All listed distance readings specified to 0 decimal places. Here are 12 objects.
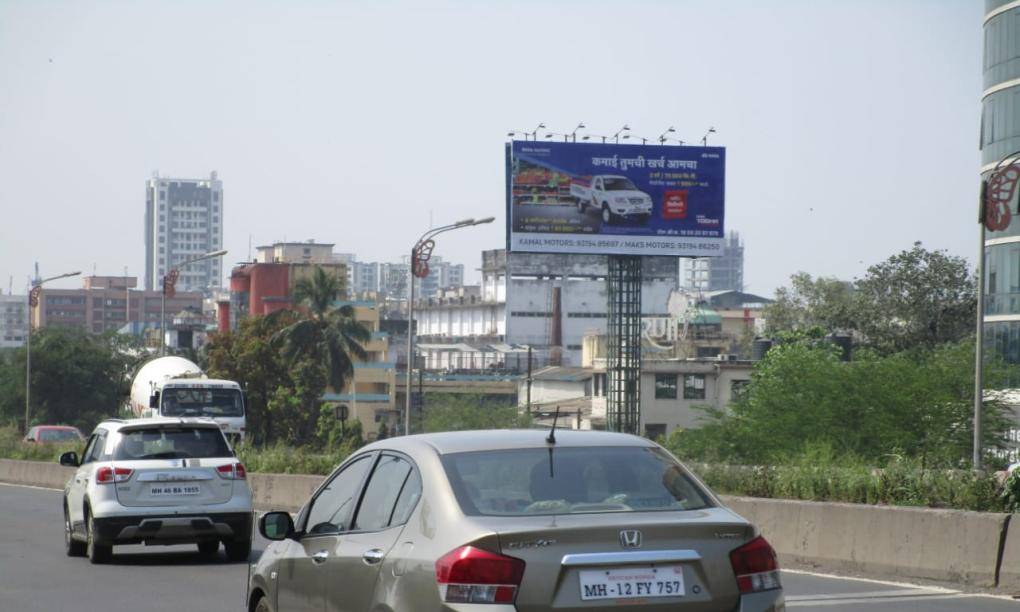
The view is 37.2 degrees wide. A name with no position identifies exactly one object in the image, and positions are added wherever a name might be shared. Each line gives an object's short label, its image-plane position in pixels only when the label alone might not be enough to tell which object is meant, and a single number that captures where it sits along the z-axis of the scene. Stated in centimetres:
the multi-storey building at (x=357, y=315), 12431
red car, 6034
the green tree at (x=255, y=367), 8831
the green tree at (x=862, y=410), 4444
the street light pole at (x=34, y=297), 6818
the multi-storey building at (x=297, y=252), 15950
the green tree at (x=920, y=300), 8738
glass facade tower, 6469
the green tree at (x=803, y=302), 10550
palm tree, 9525
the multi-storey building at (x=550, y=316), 15500
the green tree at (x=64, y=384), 10469
